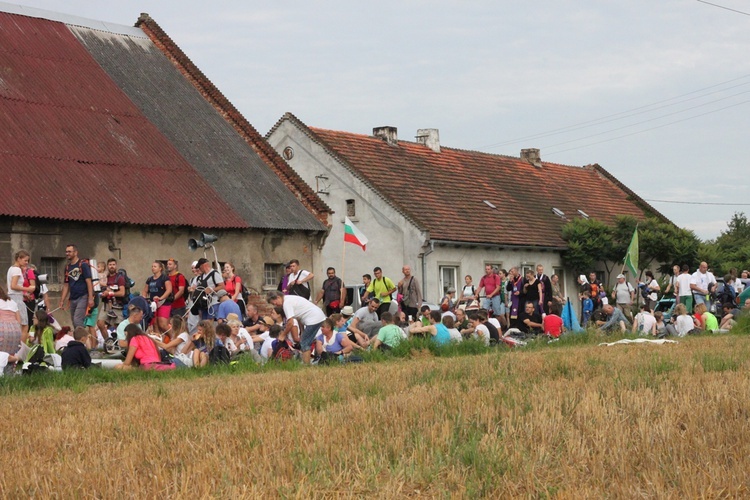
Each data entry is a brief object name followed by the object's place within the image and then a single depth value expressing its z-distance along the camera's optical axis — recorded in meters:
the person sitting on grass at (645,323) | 25.02
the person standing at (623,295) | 32.34
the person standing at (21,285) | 20.89
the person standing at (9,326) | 17.61
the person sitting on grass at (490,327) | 22.92
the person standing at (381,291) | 25.19
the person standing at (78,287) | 21.83
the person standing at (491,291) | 29.83
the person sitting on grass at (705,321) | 26.09
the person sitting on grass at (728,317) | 25.39
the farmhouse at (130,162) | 28.55
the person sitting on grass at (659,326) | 24.92
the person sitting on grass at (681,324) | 25.35
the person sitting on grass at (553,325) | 24.58
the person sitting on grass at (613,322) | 24.94
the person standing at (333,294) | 26.39
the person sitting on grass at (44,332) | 18.44
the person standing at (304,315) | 18.80
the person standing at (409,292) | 26.30
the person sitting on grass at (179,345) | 18.94
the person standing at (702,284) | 30.94
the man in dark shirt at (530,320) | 25.29
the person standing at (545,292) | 25.78
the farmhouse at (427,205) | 41.22
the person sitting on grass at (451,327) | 21.19
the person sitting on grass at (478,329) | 20.66
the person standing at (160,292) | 22.78
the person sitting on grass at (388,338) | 19.38
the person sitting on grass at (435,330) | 20.02
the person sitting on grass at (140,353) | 18.09
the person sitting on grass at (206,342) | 18.50
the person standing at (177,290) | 22.95
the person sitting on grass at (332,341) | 19.89
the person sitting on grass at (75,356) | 17.93
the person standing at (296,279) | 24.23
